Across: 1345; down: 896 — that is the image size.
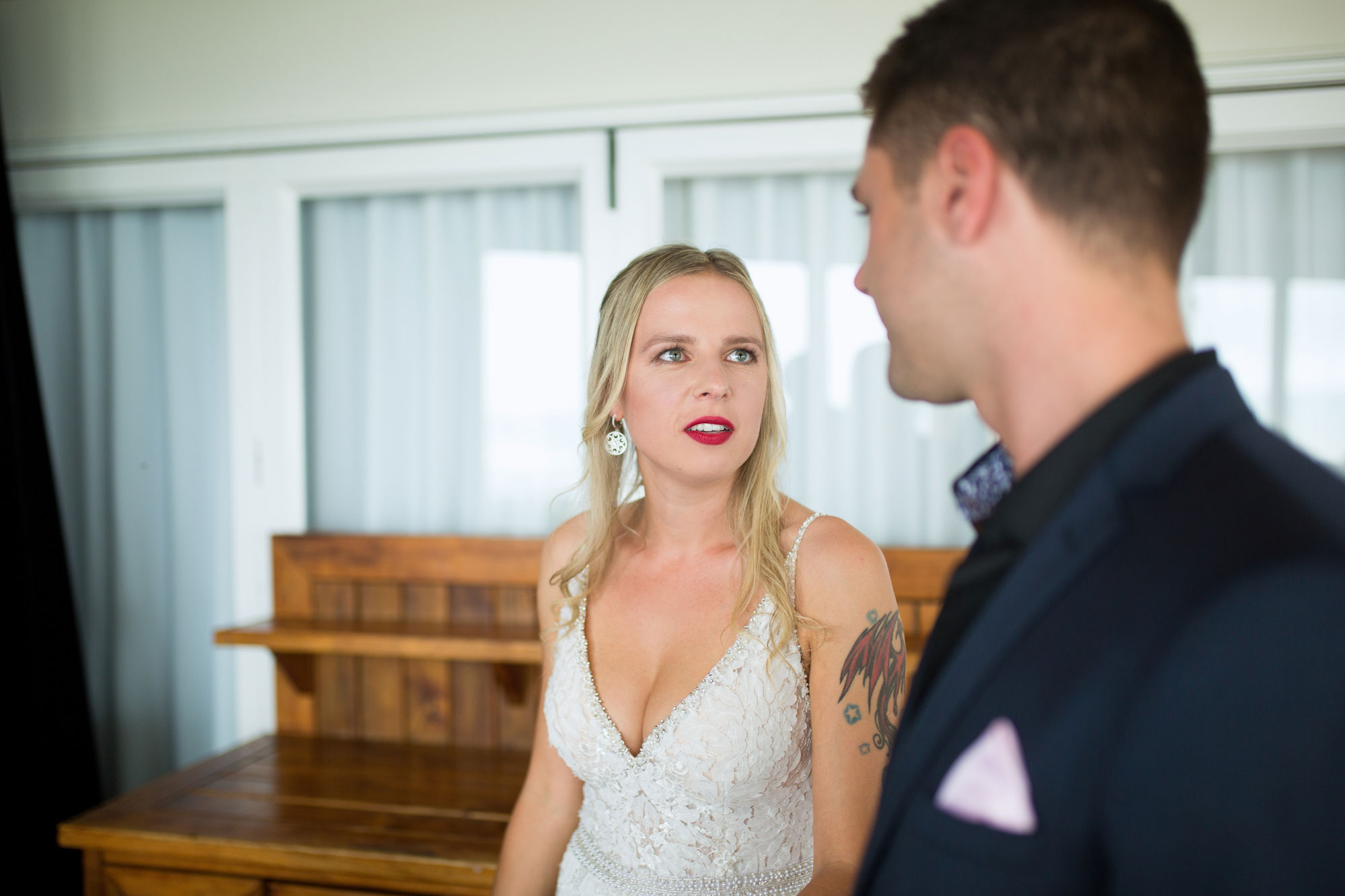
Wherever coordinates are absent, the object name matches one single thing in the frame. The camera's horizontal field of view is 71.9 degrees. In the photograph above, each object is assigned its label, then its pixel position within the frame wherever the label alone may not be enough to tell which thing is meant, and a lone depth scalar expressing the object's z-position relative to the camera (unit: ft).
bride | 4.21
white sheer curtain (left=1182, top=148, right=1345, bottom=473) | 7.14
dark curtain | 7.59
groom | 1.40
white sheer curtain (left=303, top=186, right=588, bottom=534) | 8.20
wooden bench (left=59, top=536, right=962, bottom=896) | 6.10
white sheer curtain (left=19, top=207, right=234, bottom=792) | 9.07
